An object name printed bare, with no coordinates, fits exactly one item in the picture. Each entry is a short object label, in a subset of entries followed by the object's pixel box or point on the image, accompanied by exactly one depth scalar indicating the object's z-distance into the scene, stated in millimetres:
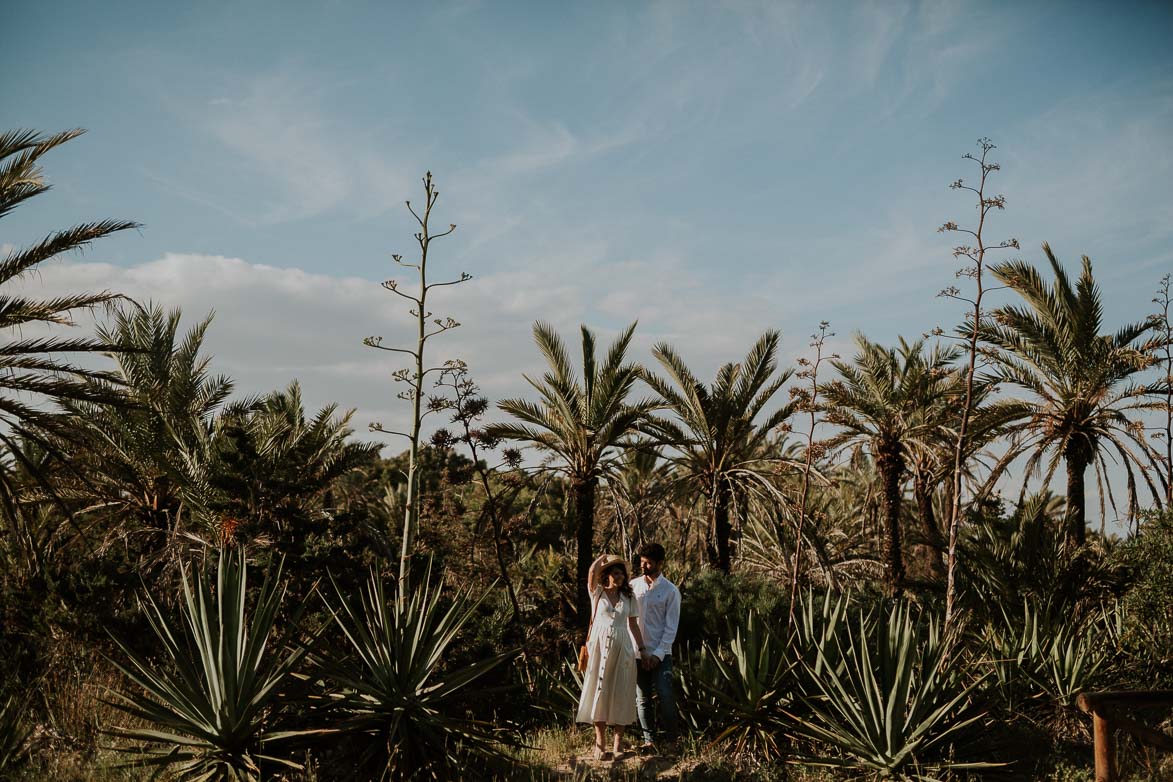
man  7750
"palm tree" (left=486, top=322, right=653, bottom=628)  16250
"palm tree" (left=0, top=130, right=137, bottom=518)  9891
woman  7379
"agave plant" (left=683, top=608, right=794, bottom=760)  7746
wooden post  6484
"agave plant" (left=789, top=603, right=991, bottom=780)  6984
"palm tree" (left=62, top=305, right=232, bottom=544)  14227
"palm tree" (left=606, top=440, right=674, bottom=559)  15883
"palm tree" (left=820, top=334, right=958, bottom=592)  19000
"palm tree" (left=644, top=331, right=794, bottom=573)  17688
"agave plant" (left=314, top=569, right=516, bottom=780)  6121
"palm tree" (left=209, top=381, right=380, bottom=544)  12273
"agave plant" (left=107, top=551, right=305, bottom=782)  5801
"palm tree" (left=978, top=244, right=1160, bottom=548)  16297
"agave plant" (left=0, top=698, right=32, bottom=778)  6781
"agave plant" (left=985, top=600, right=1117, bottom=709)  9758
